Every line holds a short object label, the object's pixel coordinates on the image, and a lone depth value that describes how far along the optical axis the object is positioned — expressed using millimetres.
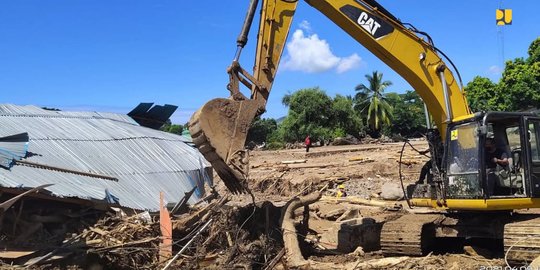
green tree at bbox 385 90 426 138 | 67125
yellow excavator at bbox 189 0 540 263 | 7992
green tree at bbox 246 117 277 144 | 64850
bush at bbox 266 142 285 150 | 48812
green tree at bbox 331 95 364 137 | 56469
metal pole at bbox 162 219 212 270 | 8805
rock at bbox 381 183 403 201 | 18156
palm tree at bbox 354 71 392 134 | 63688
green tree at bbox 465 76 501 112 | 41969
